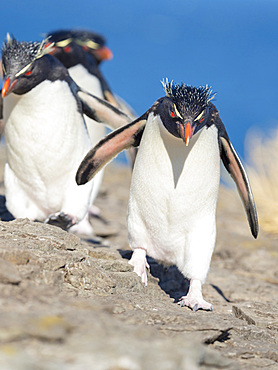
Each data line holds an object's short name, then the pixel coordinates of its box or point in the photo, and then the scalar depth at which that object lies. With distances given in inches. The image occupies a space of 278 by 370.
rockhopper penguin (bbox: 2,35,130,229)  426.0
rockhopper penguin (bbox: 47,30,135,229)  611.5
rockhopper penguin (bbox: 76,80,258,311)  343.3
